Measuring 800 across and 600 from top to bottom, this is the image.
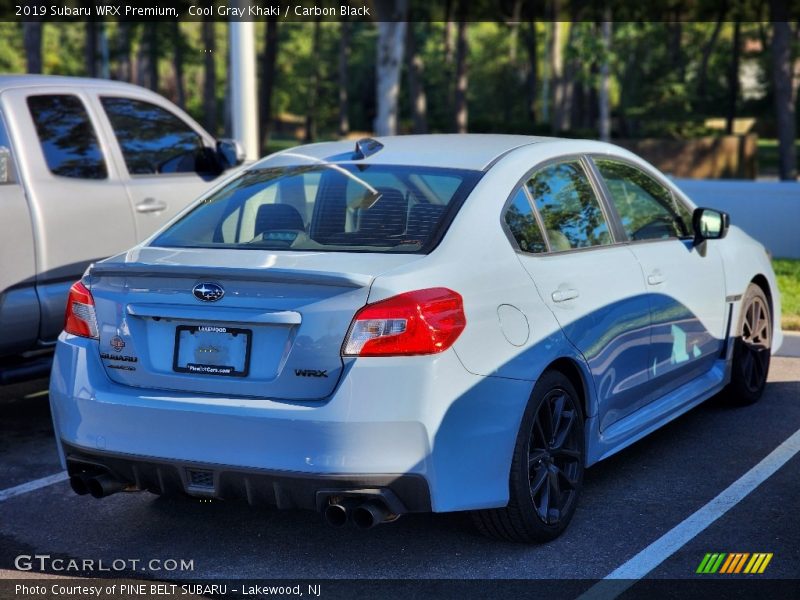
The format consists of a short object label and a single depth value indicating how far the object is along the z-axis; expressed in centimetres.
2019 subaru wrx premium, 410
